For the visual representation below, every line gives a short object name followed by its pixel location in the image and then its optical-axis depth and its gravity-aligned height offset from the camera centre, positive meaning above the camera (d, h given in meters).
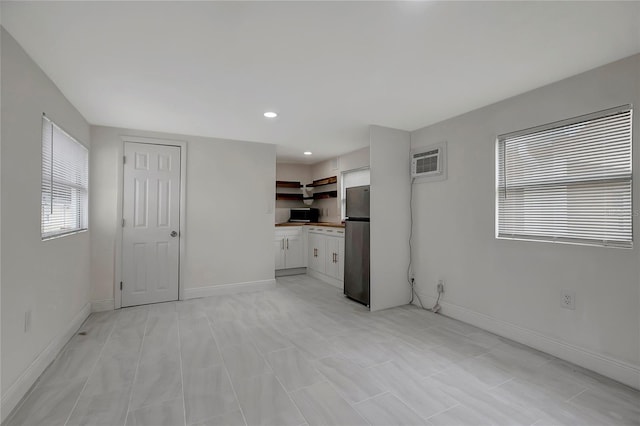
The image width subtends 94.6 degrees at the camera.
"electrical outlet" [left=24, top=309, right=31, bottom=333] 1.98 -0.75
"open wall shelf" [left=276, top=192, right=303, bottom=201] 6.27 +0.39
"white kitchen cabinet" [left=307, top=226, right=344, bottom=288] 4.72 -0.68
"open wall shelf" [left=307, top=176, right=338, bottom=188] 5.69 +0.68
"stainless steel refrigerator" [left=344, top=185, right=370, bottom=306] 3.85 -0.41
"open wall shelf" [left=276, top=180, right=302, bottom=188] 6.14 +0.65
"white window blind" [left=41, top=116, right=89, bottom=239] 2.36 +0.28
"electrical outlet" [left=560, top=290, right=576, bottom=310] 2.38 -0.67
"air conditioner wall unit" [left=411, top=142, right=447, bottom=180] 3.53 +0.68
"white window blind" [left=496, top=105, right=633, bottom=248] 2.18 +0.31
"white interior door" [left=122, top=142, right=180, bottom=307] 3.79 -0.15
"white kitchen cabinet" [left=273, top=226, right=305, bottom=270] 5.44 -0.62
